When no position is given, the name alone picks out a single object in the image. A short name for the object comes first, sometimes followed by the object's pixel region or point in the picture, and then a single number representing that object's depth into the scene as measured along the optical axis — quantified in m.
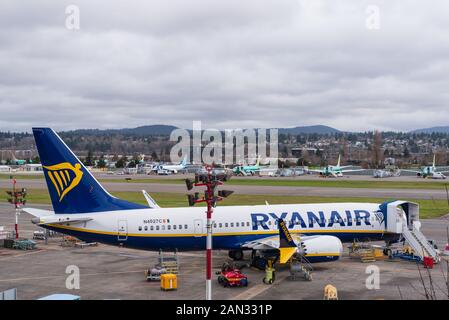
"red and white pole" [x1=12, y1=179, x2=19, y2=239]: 56.19
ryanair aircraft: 38.84
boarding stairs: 42.44
